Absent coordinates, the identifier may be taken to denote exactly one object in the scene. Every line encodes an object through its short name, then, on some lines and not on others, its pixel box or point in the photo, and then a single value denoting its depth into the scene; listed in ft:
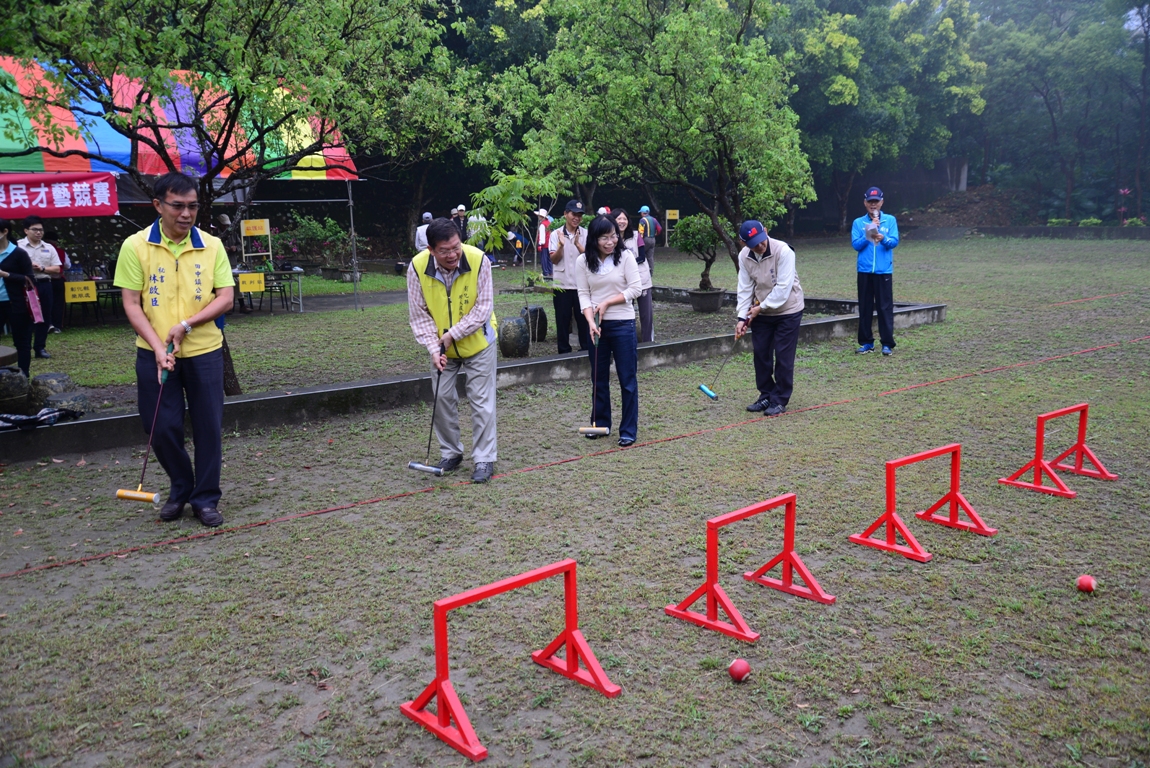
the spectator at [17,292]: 31.30
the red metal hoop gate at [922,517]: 15.71
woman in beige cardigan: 23.45
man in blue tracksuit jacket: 34.96
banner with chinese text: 43.04
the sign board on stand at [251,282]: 48.73
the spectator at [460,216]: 63.95
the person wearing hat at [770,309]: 26.50
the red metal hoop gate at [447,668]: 10.47
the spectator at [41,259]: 38.96
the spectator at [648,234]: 41.75
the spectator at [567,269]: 32.99
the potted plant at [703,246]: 50.34
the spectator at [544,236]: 48.17
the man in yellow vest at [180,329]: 17.49
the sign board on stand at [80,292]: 44.50
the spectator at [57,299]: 44.52
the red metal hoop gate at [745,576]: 13.00
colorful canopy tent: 31.87
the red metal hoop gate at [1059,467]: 18.65
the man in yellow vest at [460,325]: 20.43
